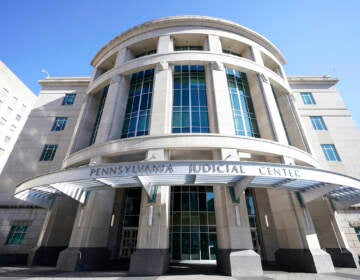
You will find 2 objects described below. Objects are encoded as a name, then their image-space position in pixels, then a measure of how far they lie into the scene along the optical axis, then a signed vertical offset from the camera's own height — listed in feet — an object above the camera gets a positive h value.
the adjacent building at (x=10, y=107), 133.59 +89.13
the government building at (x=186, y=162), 34.30 +17.88
